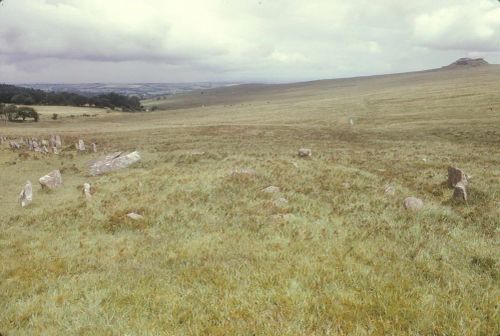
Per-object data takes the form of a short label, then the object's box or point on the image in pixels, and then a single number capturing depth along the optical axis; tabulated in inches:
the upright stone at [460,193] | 593.2
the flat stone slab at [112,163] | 1112.8
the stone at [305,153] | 1215.4
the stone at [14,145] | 1727.4
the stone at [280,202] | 606.4
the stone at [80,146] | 1639.8
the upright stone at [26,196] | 748.0
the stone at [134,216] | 579.2
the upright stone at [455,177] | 682.8
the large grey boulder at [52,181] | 880.9
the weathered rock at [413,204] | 552.1
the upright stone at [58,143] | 1780.9
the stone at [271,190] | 682.9
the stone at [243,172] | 814.5
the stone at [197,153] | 1290.6
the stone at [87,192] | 752.0
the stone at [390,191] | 649.4
